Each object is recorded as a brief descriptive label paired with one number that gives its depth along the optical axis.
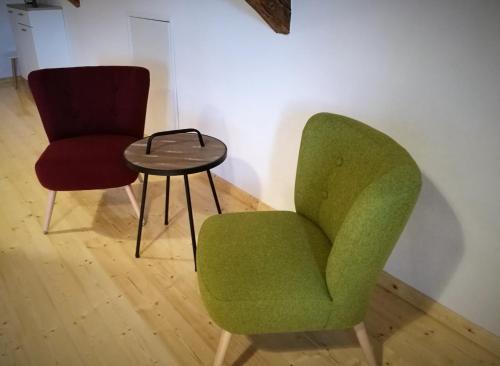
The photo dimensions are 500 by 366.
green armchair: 0.93
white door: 2.55
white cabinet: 3.75
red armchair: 1.80
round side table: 1.51
